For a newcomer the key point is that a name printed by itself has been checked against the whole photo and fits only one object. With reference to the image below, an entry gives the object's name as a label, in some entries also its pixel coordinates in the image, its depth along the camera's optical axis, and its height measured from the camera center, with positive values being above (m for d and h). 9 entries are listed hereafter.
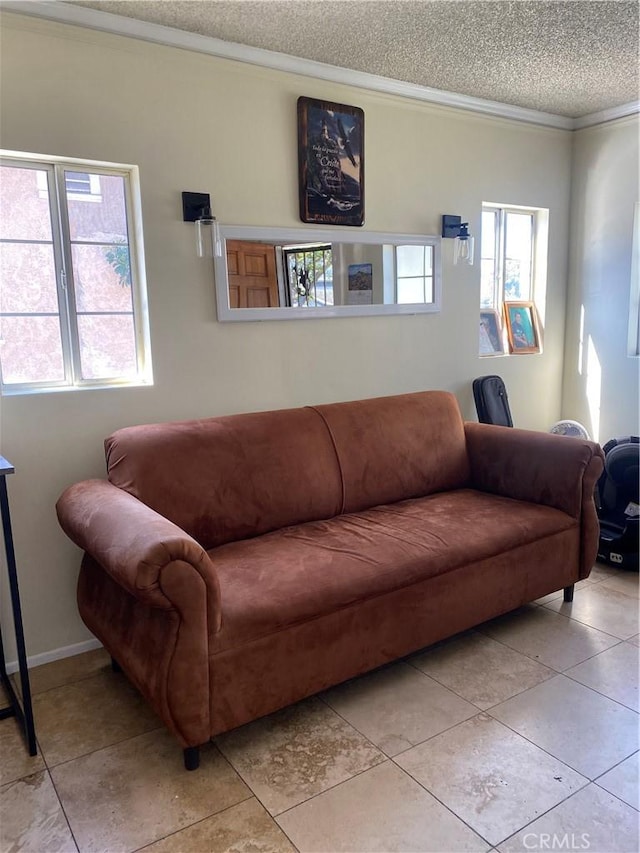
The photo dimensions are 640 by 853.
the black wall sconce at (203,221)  2.59 +0.41
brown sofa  1.78 -0.85
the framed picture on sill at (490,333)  3.86 -0.13
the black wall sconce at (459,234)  3.42 +0.43
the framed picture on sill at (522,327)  3.96 -0.10
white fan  3.75 -0.72
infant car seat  3.16 -1.02
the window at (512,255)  3.88 +0.36
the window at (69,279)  2.37 +0.17
